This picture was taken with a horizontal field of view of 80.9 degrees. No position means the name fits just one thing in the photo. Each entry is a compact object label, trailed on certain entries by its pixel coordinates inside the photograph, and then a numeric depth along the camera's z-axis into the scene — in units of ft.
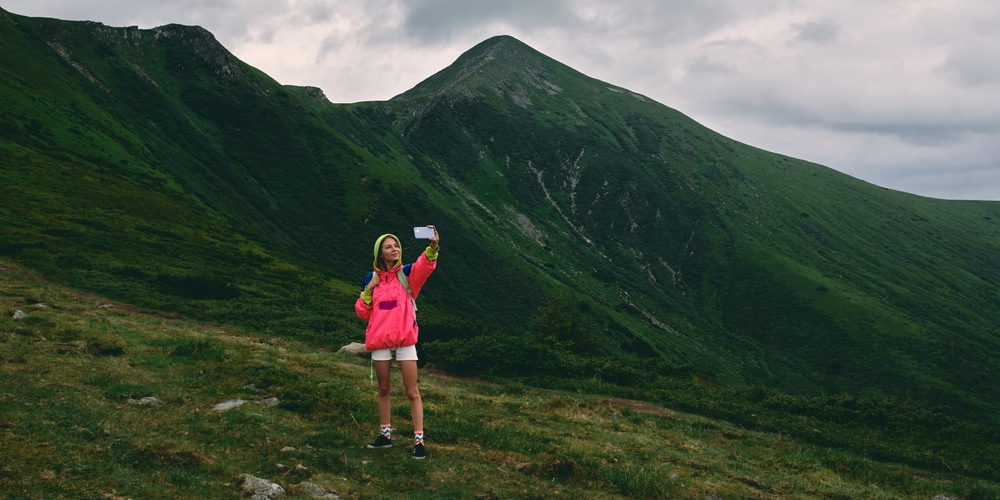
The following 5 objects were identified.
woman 35.32
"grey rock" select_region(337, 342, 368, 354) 86.48
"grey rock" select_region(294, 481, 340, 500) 29.19
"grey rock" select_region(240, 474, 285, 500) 28.32
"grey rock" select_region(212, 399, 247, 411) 45.32
